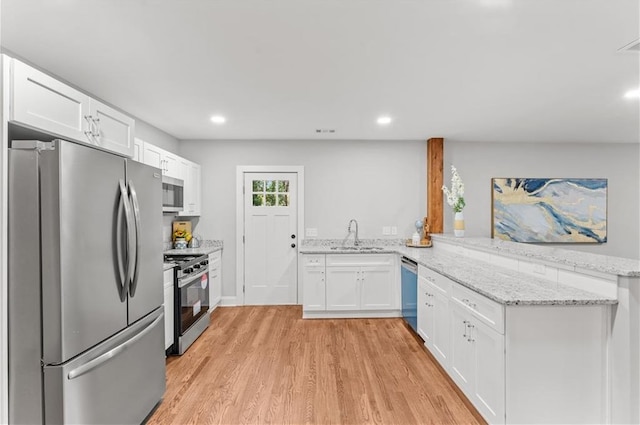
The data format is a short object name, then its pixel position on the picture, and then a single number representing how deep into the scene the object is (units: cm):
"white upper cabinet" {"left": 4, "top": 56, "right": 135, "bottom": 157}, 153
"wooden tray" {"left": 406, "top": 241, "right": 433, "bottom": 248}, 441
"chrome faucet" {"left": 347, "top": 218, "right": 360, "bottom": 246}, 468
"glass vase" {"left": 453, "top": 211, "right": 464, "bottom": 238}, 401
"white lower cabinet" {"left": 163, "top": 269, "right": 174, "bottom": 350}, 290
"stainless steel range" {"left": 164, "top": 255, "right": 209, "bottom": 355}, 305
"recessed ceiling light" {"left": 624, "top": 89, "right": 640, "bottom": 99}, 282
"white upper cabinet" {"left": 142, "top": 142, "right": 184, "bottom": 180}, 324
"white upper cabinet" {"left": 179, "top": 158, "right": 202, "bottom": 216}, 408
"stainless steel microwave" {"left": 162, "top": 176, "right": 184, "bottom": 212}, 348
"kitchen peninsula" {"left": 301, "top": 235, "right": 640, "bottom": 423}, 175
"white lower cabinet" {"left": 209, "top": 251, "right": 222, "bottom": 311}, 417
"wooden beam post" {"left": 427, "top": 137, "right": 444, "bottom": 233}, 454
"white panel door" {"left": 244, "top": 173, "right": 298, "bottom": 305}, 466
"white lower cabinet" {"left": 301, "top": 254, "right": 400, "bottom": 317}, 405
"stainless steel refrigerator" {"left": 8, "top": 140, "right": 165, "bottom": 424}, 147
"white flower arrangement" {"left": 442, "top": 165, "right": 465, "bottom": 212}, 402
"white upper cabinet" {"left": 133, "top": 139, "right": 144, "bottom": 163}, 304
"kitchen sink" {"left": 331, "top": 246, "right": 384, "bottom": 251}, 419
